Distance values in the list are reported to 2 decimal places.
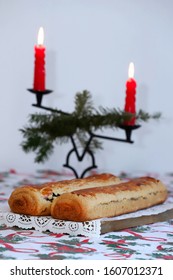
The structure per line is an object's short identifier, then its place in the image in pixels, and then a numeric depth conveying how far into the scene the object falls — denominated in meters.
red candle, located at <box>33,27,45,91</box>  1.52
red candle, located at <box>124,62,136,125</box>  1.50
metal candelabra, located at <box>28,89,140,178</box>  1.51
